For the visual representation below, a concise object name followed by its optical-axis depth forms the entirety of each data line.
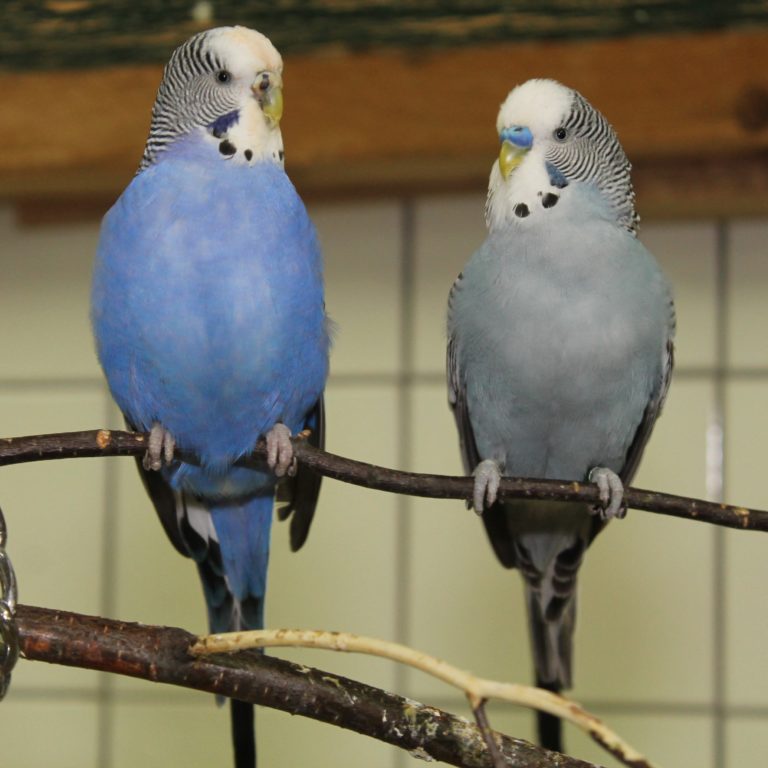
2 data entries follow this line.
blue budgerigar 0.61
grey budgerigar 0.63
